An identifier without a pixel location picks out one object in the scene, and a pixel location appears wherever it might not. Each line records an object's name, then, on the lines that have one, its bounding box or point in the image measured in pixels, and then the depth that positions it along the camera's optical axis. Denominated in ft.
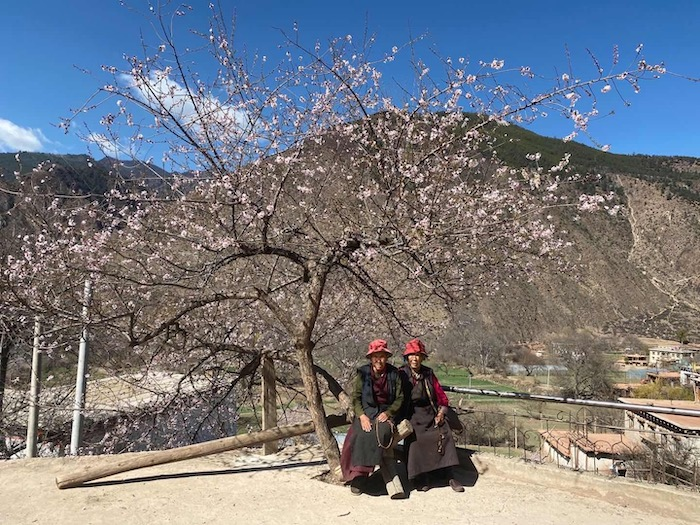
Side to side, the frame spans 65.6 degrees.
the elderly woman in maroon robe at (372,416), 14.62
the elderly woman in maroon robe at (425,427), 15.07
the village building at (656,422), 44.31
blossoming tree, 16.93
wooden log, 15.47
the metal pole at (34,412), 29.01
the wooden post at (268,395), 18.86
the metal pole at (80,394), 27.99
